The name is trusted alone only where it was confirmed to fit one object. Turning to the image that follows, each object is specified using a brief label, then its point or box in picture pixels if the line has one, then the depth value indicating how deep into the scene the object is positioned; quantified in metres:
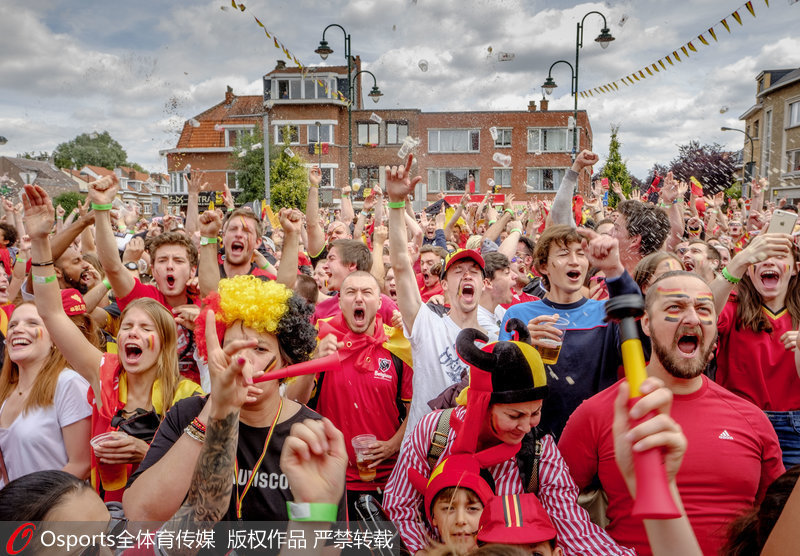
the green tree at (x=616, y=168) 34.28
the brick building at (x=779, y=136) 28.84
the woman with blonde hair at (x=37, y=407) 2.94
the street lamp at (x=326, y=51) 14.30
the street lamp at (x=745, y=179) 16.47
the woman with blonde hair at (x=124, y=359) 2.83
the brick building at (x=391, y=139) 36.03
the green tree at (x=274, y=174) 26.11
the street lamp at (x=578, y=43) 13.05
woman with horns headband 2.21
